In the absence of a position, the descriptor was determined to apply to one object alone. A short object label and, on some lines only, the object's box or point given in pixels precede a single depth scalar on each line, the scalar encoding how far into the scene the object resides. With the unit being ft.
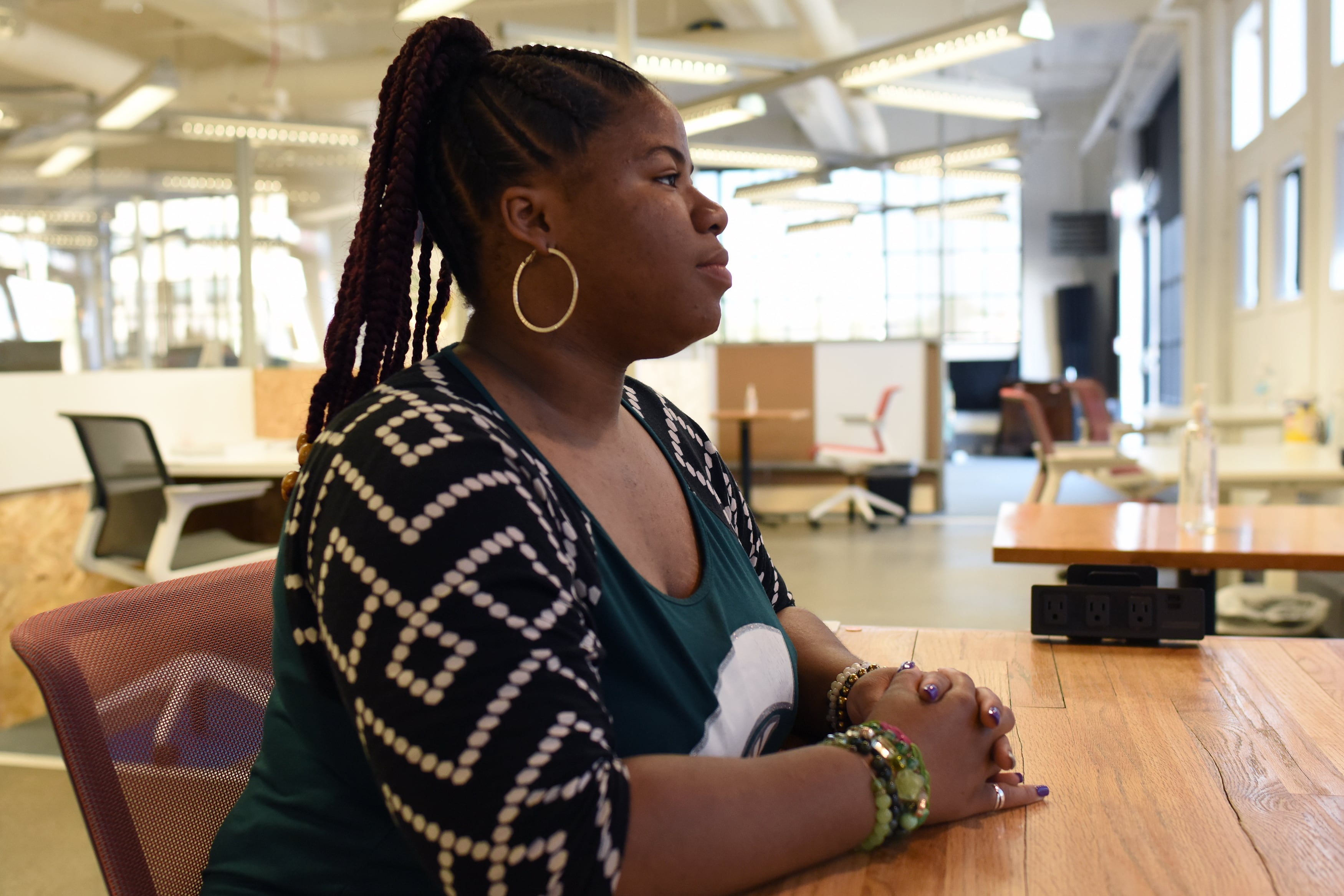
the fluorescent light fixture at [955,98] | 23.57
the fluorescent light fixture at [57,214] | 13.71
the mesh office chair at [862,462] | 25.14
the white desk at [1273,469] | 10.91
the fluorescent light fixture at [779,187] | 34.04
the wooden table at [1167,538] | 6.05
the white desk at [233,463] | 12.14
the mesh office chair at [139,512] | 10.64
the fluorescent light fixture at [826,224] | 40.34
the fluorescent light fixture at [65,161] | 15.02
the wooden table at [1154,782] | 2.37
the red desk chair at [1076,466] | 18.01
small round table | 24.48
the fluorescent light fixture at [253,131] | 18.35
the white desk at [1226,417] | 18.53
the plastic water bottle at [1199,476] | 7.13
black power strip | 4.22
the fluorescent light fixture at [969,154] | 28.30
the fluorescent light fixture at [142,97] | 16.85
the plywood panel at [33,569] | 11.32
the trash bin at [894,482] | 26.07
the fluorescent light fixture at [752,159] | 29.30
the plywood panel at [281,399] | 16.29
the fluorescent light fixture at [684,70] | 19.81
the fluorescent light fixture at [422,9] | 17.21
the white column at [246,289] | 17.17
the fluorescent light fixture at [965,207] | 36.29
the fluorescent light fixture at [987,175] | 32.01
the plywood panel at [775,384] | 28.55
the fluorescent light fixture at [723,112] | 24.54
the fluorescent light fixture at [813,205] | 37.81
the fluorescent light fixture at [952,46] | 17.47
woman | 2.03
